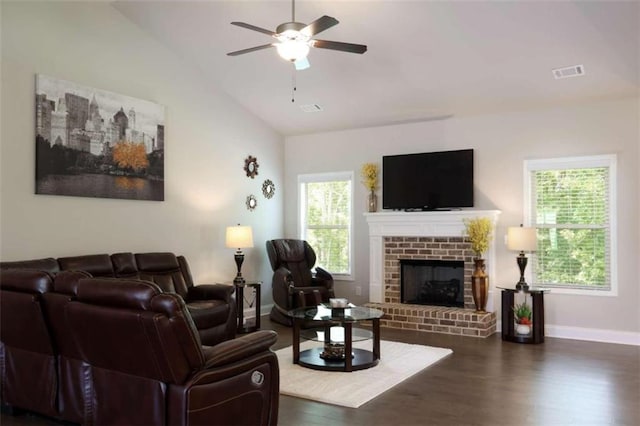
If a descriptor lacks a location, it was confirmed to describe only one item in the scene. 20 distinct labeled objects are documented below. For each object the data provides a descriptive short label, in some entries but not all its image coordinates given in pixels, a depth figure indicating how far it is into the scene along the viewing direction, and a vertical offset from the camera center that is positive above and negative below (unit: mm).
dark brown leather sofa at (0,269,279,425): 2648 -803
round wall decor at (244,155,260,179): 7614 +749
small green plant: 6016 -1119
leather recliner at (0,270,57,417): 3221 -850
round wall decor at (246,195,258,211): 7621 +214
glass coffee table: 4680 -1157
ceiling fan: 3930 +1378
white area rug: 4016 -1371
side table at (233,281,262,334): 6504 -1146
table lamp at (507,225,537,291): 6035 -284
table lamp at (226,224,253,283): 6598 -268
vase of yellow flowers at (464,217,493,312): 6430 -469
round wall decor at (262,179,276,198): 7980 +437
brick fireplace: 6484 -537
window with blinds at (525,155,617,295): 6043 -41
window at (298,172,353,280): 7973 -16
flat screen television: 6844 +495
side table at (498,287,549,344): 5926 -1148
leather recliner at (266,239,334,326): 6734 -846
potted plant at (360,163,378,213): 7516 +501
